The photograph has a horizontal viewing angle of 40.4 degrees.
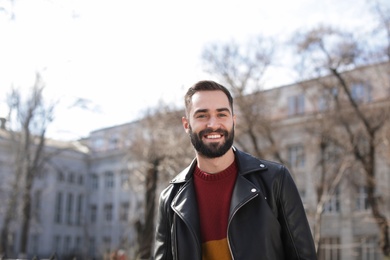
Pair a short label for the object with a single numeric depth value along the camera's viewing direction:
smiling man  2.60
